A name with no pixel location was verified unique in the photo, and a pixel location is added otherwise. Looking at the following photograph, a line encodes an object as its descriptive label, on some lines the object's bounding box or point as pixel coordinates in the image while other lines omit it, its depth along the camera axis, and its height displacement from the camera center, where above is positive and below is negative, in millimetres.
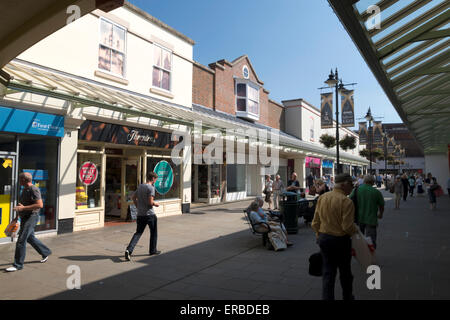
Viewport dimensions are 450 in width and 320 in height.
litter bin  8992 -978
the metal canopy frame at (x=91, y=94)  6707 +2104
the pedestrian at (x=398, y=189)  15633 -634
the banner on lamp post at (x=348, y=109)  15030 +3220
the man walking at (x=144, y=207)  6477 -639
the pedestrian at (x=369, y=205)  5684 -526
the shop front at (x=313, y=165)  26361 +925
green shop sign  12073 -38
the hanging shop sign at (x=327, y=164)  30684 +1248
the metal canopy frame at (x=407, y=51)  5094 +2522
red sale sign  9508 +90
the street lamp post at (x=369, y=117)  22844 +4298
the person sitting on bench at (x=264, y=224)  7281 -1136
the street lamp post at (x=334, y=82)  13539 +4047
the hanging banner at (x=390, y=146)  30316 +3005
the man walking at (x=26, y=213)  5500 -671
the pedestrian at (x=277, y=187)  14559 -501
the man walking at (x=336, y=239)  3676 -750
